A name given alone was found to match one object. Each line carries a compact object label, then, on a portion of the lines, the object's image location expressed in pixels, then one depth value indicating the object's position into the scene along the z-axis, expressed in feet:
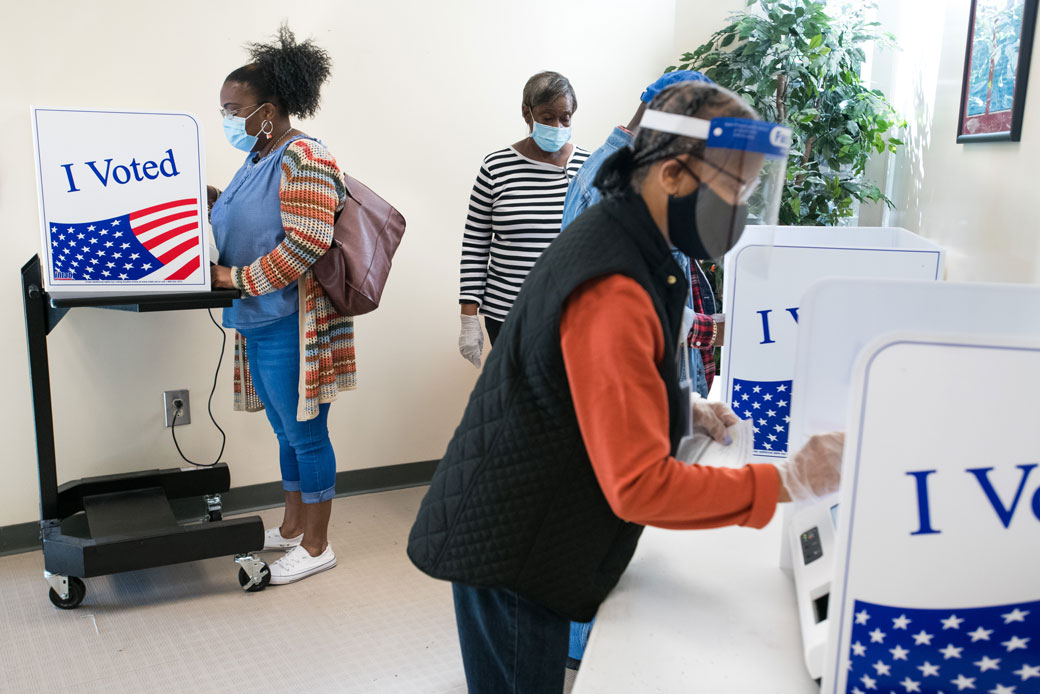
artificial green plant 9.70
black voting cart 7.41
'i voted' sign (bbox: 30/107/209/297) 6.64
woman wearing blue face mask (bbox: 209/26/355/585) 7.50
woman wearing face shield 2.85
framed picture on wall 6.08
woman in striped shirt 8.18
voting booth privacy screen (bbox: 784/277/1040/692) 2.57
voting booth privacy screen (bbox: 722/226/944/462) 5.25
